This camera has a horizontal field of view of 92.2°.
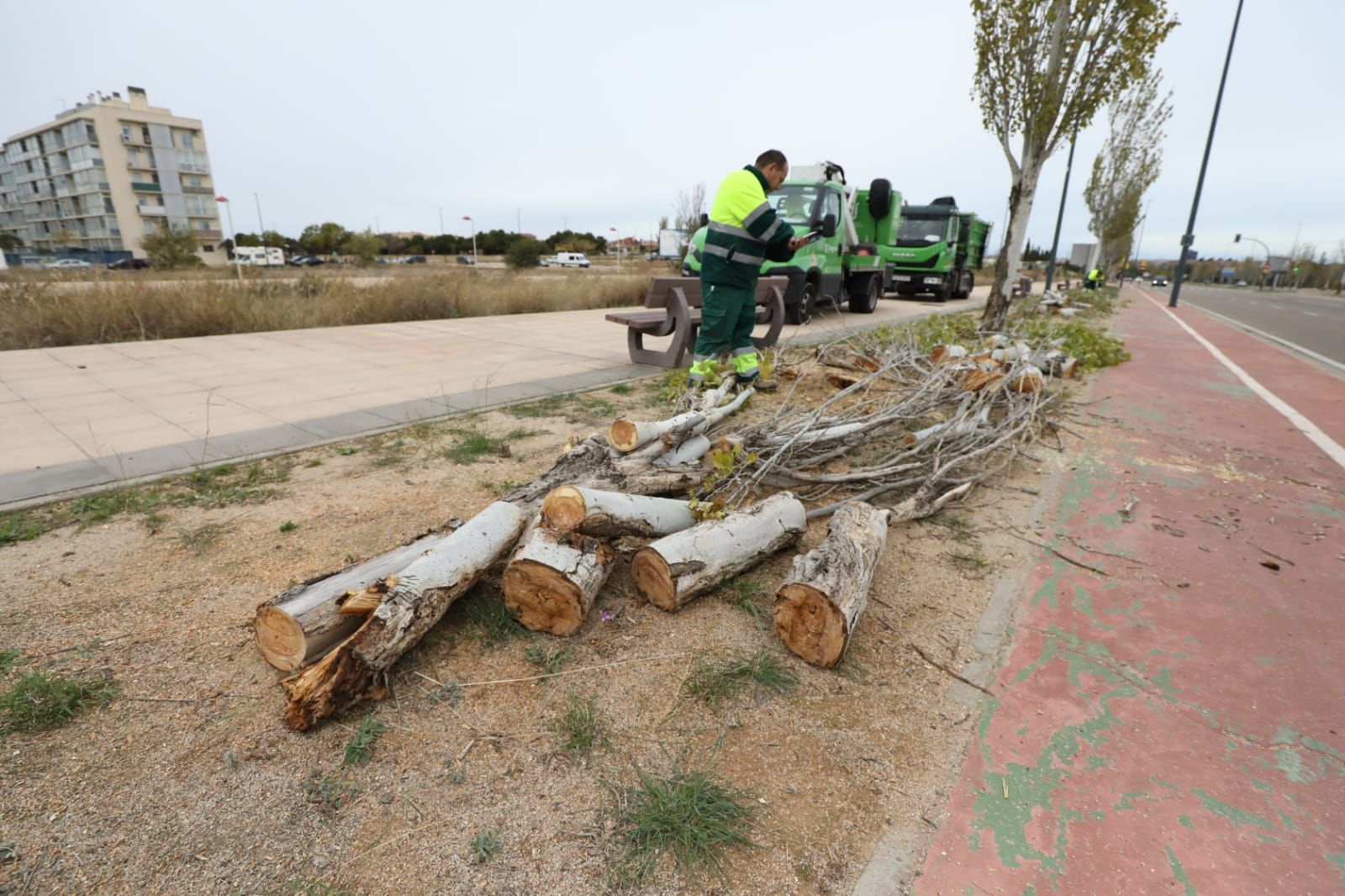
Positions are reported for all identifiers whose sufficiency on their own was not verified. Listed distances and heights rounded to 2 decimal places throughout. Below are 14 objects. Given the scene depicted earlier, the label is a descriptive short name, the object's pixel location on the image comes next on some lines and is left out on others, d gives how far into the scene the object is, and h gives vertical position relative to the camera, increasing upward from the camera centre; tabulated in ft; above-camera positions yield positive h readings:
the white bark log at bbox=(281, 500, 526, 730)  6.79 -3.89
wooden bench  24.22 -1.95
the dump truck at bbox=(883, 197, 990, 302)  59.88 +1.30
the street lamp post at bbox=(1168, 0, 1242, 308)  66.03 +3.94
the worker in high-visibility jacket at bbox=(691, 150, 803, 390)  17.40 +0.25
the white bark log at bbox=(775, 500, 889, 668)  7.94 -4.06
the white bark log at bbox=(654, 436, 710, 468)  12.35 -3.61
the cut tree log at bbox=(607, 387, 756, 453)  11.67 -3.03
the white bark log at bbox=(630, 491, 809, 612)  8.80 -3.98
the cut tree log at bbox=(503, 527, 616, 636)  8.13 -3.88
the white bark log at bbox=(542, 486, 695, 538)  8.41 -3.30
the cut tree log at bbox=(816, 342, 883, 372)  23.35 -3.34
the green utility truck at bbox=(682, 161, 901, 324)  36.27 +0.88
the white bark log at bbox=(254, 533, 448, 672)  7.15 -3.79
